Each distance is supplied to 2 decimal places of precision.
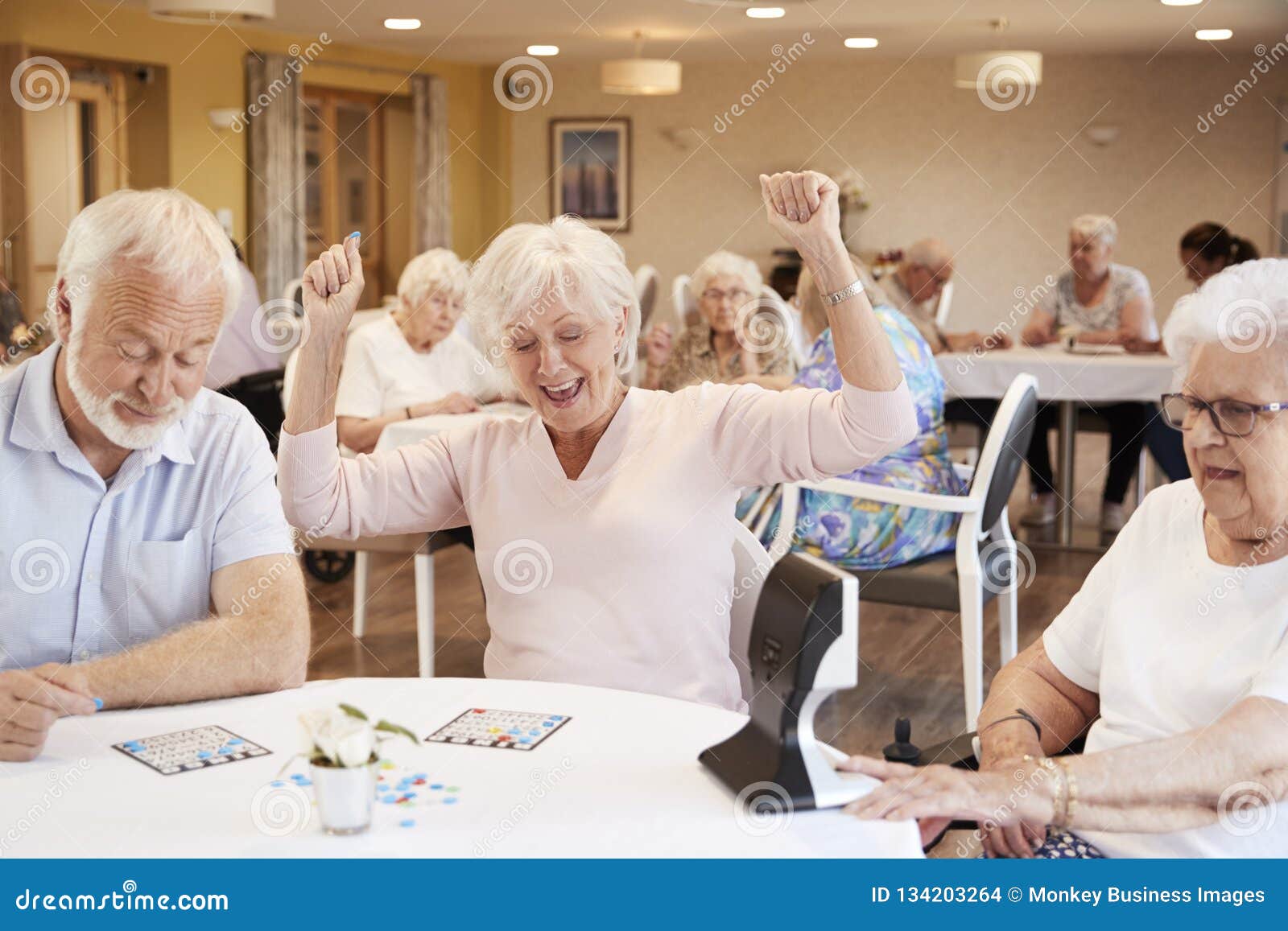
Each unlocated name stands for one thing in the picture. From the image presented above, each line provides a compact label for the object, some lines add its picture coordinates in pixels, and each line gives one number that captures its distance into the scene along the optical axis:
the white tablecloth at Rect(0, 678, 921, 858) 1.23
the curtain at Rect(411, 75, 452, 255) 11.31
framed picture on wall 12.19
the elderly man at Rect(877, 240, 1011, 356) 5.77
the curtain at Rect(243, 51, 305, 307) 9.43
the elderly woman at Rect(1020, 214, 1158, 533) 6.00
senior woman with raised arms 1.93
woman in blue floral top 3.34
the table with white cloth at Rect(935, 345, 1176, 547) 5.42
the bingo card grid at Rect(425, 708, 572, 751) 1.49
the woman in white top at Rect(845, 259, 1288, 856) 1.48
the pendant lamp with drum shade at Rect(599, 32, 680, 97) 8.75
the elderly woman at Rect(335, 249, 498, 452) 4.20
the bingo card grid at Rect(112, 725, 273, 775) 1.42
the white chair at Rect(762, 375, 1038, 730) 3.26
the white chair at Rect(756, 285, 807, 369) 4.59
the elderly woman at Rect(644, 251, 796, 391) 4.46
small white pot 1.22
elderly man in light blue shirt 1.72
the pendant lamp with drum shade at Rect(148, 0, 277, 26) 5.53
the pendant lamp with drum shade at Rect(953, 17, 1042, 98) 8.04
